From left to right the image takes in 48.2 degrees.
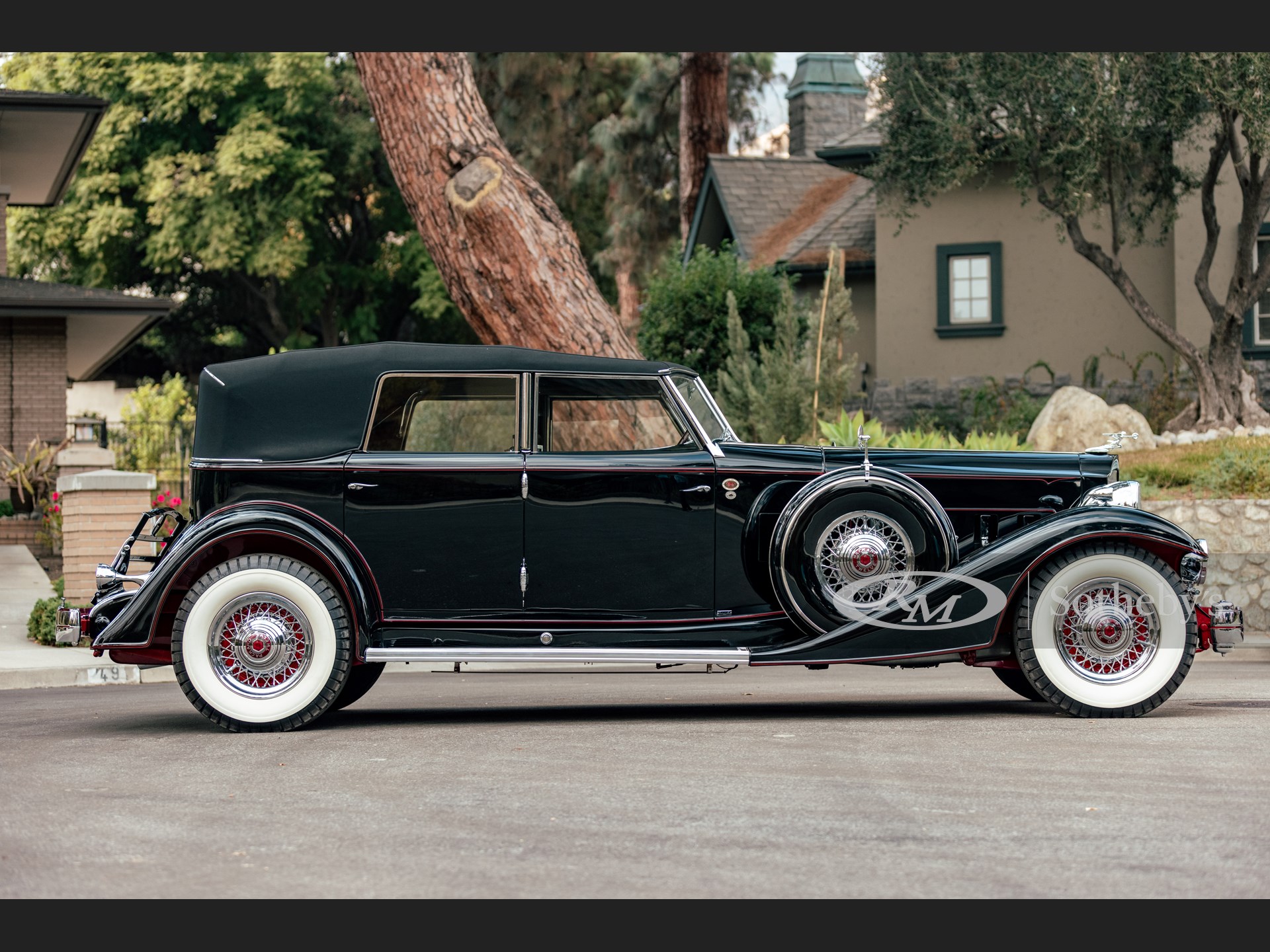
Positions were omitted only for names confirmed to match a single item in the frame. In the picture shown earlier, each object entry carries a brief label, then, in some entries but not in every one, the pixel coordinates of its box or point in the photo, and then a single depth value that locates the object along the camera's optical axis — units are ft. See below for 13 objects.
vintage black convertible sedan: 24.34
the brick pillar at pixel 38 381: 69.72
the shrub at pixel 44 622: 38.27
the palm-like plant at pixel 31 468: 64.85
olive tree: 61.77
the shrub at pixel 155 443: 73.31
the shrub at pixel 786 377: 52.13
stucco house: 76.13
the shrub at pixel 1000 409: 72.59
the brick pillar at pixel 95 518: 40.93
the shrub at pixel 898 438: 47.55
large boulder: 60.08
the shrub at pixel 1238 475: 45.39
